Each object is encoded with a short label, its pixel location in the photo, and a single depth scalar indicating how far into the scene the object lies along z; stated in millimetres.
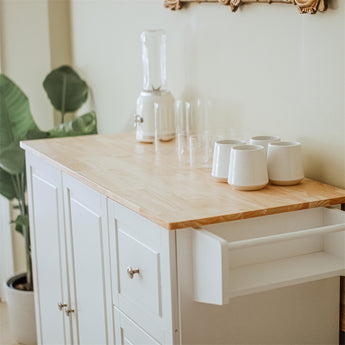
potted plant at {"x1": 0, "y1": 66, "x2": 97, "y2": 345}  2875
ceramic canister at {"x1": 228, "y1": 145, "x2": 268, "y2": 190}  1528
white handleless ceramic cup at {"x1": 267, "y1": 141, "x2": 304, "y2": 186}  1574
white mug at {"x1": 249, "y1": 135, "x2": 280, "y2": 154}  1662
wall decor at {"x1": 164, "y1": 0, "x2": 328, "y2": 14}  1576
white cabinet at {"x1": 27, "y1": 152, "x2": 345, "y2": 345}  1331
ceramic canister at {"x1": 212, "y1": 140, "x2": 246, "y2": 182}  1621
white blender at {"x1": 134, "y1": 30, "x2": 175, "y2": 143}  2279
